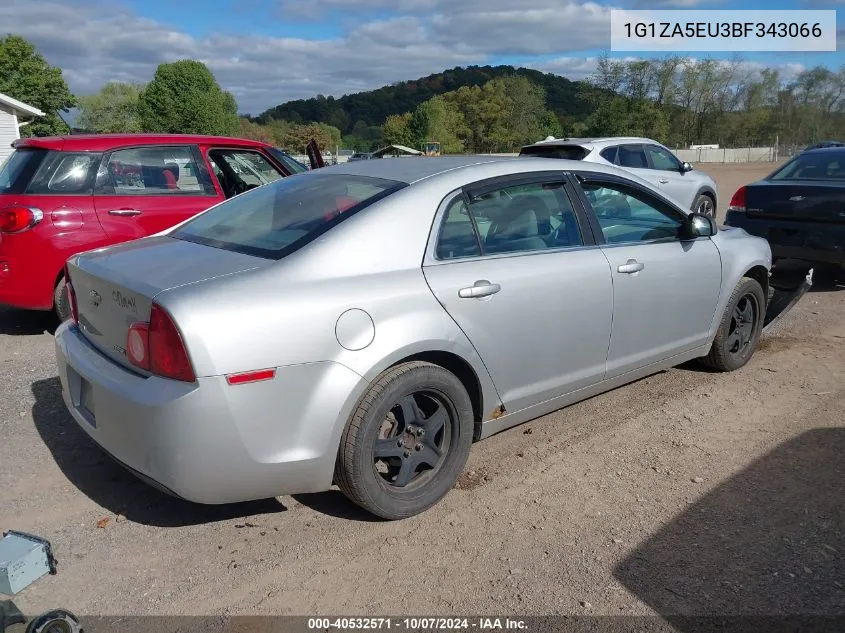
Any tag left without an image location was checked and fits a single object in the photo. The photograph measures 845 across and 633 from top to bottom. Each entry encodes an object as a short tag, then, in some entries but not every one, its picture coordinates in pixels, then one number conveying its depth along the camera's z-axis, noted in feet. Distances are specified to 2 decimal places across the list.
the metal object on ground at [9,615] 7.48
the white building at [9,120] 86.94
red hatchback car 18.06
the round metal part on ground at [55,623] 7.33
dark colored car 23.36
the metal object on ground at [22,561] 8.54
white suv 35.27
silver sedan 8.61
